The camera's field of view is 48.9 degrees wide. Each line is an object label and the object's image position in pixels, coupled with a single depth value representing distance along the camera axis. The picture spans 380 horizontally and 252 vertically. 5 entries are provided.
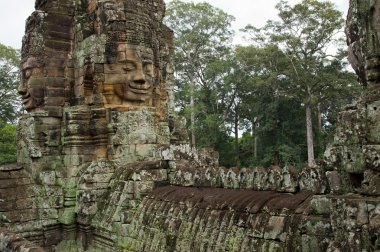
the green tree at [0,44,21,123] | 31.86
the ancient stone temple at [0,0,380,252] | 3.13
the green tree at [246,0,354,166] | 25.20
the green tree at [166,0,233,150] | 31.86
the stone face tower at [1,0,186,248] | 7.93
